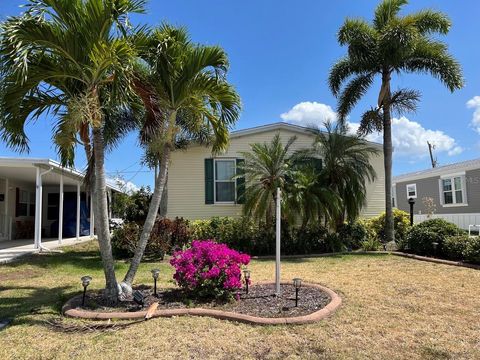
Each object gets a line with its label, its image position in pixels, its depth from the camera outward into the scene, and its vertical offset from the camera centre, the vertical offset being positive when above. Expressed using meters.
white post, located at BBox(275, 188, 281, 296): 6.55 -0.74
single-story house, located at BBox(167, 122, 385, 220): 15.52 +1.44
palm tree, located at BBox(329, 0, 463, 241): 13.56 +5.42
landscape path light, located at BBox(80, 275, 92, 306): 5.87 -0.91
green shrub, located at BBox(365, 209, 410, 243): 14.81 -0.40
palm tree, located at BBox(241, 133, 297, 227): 12.81 +1.21
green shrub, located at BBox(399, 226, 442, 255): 11.36 -0.79
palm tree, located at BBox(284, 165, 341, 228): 12.61 +0.47
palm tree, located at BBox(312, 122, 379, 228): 13.55 +1.44
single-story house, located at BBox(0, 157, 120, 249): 12.54 +0.75
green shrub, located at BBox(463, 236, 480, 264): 9.66 -0.93
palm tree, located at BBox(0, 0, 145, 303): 5.31 +2.07
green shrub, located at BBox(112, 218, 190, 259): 11.90 -0.65
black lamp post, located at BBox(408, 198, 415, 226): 14.75 +0.17
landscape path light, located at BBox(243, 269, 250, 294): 6.77 -1.05
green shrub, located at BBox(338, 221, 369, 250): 13.85 -0.72
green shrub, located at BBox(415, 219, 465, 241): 11.27 -0.41
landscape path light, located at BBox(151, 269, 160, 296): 6.58 -0.91
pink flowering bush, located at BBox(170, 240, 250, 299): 6.21 -0.86
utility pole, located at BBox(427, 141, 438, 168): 46.82 +6.30
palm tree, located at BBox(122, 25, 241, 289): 6.34 +2.07
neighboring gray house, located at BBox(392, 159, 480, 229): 19.09 +1.16
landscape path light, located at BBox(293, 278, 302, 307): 6.00 -1.02
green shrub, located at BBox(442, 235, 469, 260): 10.38 -0.87
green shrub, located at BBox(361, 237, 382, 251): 13.30 -1.02
